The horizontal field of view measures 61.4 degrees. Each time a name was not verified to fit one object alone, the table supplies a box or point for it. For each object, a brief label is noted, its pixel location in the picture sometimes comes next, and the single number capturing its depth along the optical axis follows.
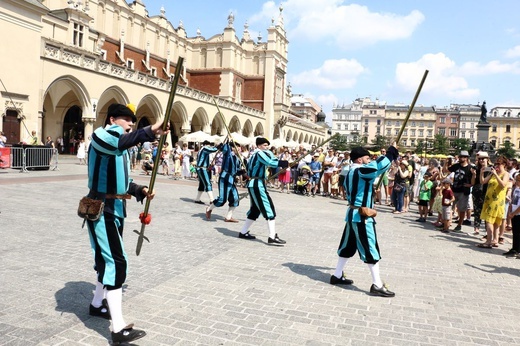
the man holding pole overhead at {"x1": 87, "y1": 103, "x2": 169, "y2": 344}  3.63
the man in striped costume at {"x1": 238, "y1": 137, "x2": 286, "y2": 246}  7.79
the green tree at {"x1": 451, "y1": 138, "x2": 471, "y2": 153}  78.12
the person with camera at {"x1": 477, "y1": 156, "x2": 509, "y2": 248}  8.36
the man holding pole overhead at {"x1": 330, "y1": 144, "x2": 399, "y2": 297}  5.28
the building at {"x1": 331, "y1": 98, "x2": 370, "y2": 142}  137.25
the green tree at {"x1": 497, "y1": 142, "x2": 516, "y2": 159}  84.81
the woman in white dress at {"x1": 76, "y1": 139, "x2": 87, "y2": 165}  23.59
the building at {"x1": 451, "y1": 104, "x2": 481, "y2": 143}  116.88
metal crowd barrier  17.05
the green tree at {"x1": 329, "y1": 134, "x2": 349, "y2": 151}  68.84
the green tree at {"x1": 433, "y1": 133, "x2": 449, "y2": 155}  67.29
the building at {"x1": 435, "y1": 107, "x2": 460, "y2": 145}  117.50
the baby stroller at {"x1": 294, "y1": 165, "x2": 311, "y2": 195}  17.81
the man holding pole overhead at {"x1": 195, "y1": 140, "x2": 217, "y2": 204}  11.83
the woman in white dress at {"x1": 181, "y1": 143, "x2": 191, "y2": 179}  21.00
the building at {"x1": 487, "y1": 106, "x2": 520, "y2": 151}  106.56
